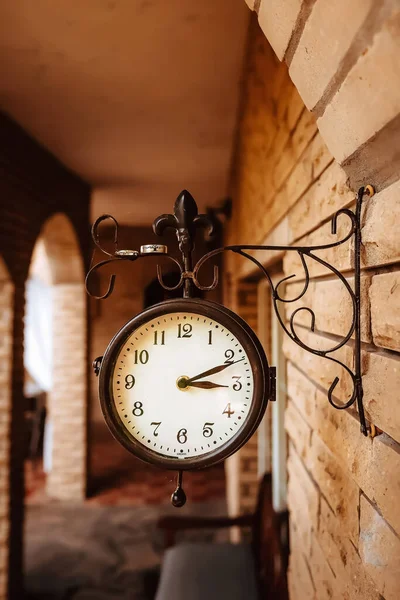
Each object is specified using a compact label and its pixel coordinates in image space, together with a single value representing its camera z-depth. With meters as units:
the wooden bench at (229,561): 2.19
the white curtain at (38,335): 8.21
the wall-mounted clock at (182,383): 0.89
